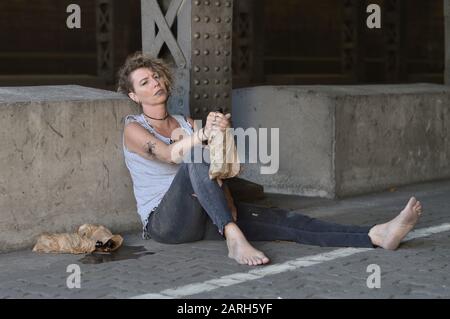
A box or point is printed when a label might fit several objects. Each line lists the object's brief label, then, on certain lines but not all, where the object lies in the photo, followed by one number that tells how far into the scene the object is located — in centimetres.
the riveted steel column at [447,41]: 1163
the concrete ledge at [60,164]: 652
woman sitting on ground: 604
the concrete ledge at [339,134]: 903
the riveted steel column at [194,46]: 777
